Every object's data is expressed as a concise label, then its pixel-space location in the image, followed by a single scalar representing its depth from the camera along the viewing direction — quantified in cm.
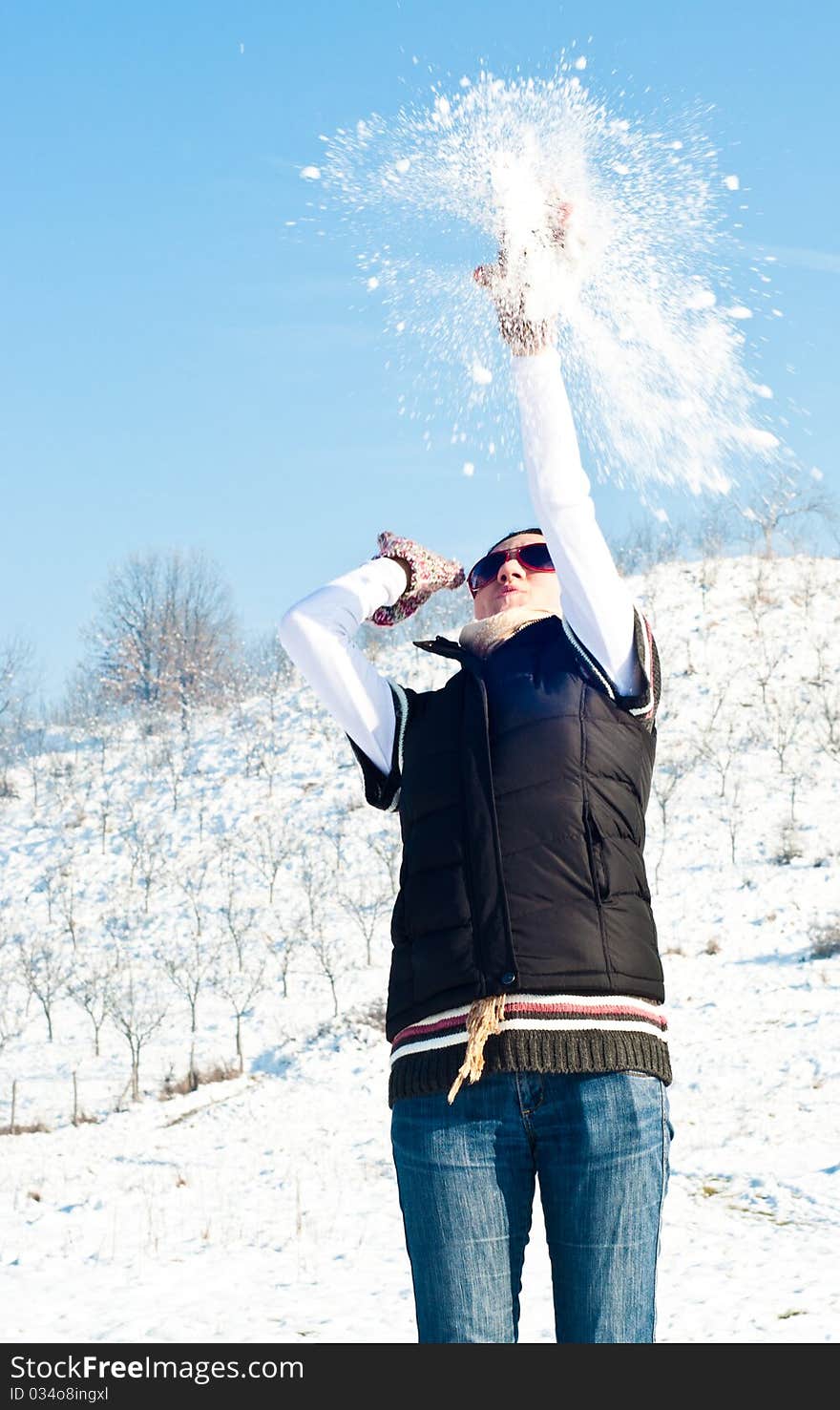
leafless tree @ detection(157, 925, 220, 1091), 2465
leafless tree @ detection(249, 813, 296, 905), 3161
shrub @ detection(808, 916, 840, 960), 1942
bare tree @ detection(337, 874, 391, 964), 2744
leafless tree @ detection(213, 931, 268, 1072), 2428
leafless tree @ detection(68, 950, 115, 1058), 2386
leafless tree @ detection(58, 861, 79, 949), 3013
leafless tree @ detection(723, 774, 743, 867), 2863
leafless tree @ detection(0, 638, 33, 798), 4588
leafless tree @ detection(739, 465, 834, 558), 4884
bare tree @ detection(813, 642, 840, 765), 3350
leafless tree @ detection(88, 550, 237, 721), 5306
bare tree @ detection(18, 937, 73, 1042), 2530
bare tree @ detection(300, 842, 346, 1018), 2495
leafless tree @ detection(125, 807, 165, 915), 3281
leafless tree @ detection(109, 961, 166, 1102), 2142
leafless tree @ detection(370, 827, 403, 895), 3005
